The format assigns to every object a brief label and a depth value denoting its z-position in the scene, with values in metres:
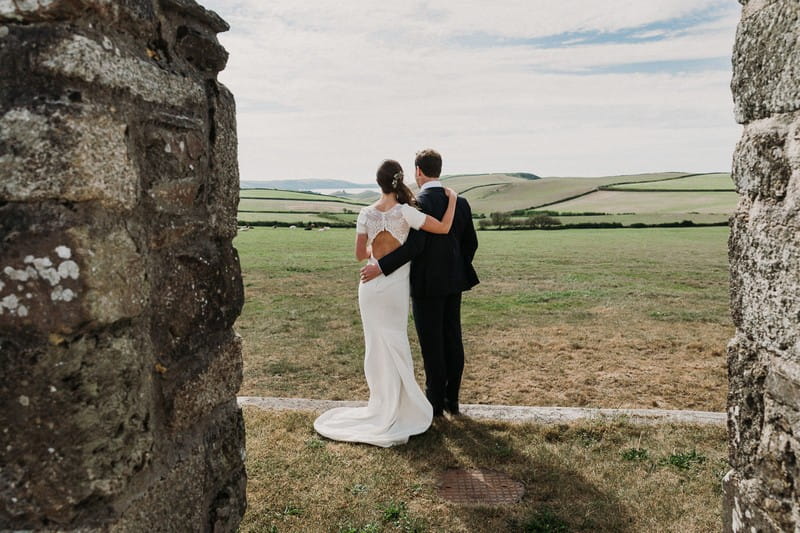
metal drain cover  4.68
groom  6.00
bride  5.84
